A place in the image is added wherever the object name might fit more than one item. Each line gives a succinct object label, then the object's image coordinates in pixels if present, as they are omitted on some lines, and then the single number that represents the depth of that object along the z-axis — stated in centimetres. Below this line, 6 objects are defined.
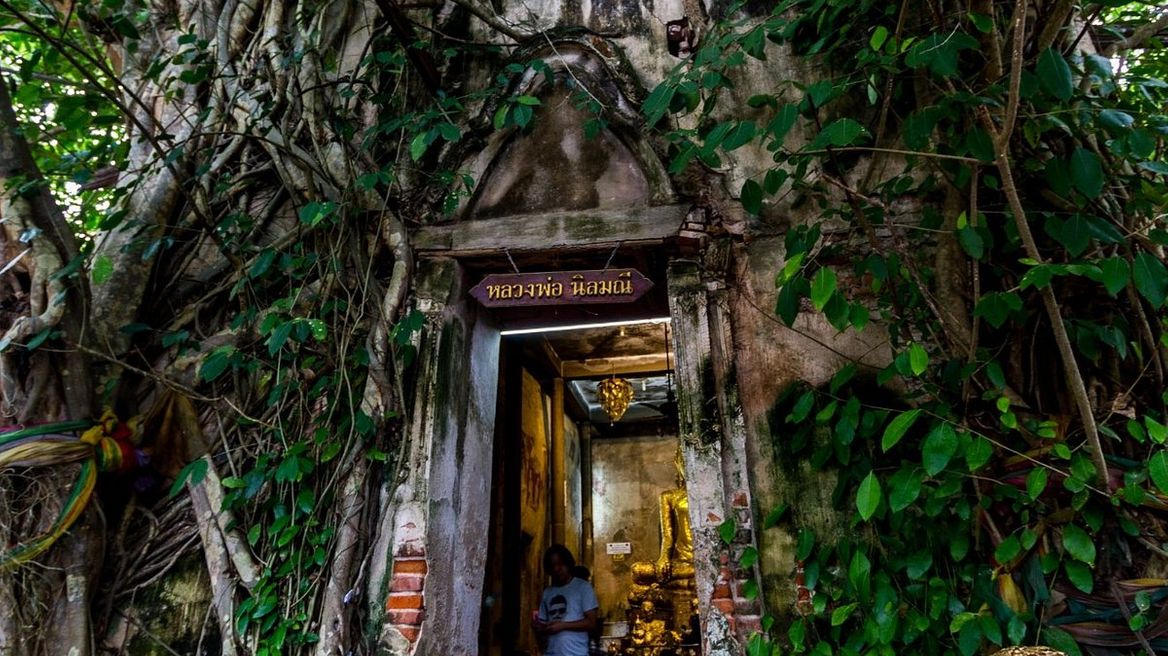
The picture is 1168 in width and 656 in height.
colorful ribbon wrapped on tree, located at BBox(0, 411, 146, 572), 267
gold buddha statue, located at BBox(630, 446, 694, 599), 786
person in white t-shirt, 392
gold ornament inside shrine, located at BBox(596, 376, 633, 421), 652
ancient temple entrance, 288
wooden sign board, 315
